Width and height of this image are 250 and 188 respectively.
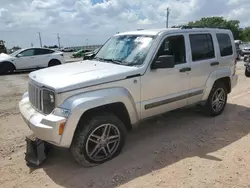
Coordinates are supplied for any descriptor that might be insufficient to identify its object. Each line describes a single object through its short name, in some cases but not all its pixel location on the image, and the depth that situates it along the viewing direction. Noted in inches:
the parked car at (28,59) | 413.6
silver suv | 98.5
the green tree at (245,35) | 2363.6
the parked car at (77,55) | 1230.1
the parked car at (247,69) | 328.4
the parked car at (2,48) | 664.9
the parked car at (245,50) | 639.3
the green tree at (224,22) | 2292.4
